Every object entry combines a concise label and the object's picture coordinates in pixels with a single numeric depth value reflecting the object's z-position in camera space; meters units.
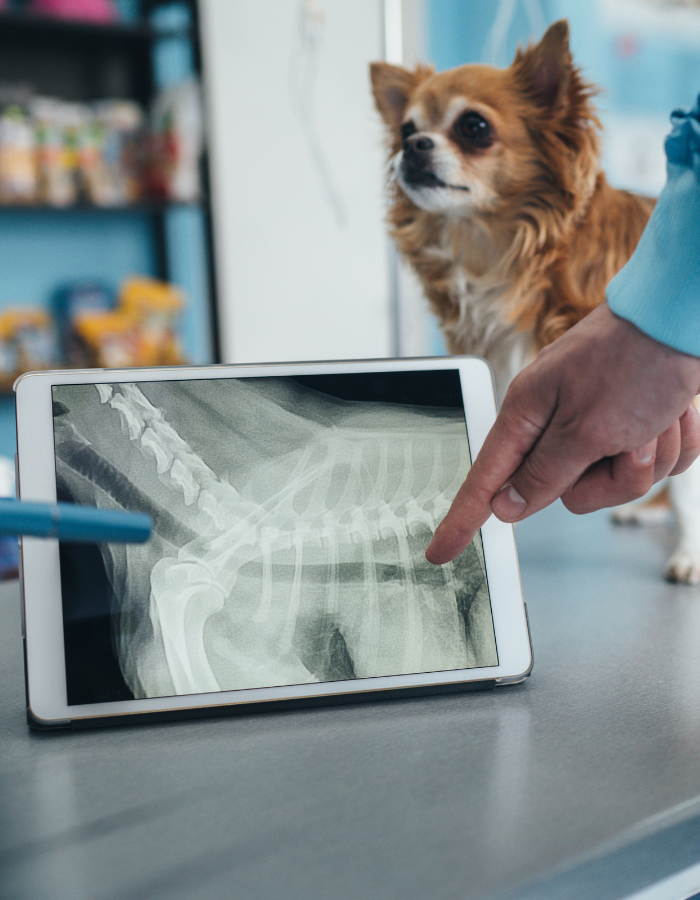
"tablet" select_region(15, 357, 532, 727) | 0.43
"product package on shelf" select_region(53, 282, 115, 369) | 2.13
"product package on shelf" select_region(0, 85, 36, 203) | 1.88
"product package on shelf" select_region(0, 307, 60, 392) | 2.01
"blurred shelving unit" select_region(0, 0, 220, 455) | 2.10
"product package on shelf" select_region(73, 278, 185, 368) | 2.07
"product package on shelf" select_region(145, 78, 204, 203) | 2.05
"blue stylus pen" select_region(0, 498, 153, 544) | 0.32
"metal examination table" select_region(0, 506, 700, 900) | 0.30
